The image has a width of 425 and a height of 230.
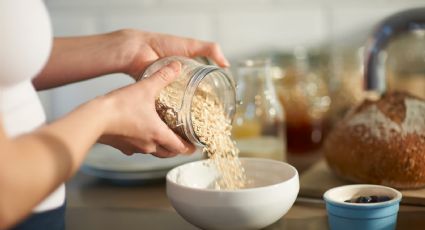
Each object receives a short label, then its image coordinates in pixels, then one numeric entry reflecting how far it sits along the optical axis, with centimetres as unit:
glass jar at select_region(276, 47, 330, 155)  111
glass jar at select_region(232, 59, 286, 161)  98
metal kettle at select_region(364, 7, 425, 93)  95
